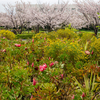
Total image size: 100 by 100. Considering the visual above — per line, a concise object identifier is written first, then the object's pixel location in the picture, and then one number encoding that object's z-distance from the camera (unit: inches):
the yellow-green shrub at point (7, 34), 399.9
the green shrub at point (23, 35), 689.0
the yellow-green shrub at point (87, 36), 287.4
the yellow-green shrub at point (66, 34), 291.9
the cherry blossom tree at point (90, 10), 529.9
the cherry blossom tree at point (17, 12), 842.2
